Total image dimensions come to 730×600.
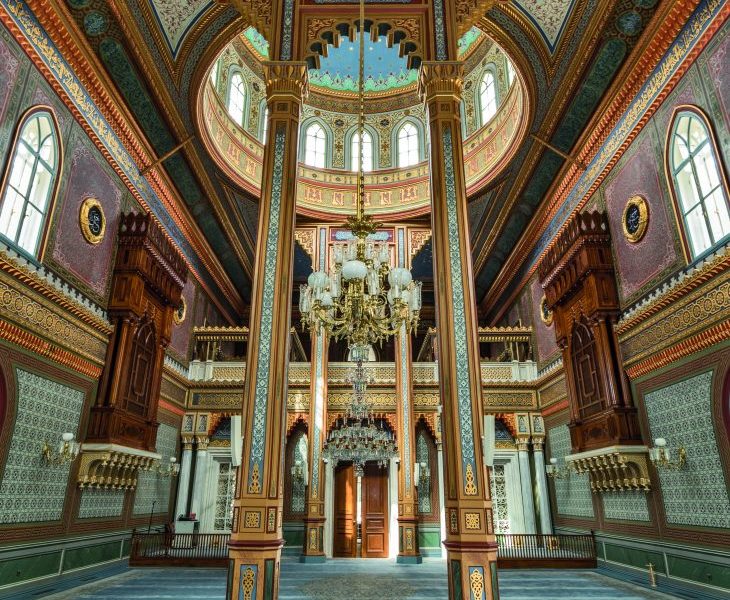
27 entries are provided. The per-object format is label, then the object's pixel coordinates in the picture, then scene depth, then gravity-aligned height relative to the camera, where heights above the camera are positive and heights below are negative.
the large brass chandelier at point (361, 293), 6.51 +2.36
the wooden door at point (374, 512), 12.77 -0.73
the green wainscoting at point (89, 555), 7.32 -1.07
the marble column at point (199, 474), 11.97 +0.19
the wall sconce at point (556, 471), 10.78 +0.24
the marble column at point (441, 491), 12.48 -0.22
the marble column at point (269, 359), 5.04 +1.32
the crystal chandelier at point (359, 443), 10.08 +0.74
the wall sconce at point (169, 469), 10.91 +0.27
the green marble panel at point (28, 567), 5.97 -1.01
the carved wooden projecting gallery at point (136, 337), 8.01 +2.42
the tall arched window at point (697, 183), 6.02 +3.57
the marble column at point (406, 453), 11.37 +0.65
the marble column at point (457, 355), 5.07 +1.38
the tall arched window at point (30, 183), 6.10 +3.63
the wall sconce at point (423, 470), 12.97 +0.29
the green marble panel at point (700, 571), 5.83 -1.03
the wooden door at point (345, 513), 12.84 -0.75
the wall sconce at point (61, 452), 6.73 +0.39
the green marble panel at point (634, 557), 7.13 -1.07
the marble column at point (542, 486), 11.46 -0.08
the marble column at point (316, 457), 11.39 +0.55
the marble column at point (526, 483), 11.89 -0.03
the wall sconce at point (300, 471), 13.27 +0.28
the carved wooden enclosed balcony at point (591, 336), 7.83 +2.41
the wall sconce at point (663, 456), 6.65 +0.33
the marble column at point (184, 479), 11.79 +0.07
